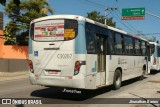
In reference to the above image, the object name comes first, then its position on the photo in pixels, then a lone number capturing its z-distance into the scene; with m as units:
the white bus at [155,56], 27.90
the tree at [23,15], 35.62
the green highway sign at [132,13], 34.91
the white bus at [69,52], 11.09
